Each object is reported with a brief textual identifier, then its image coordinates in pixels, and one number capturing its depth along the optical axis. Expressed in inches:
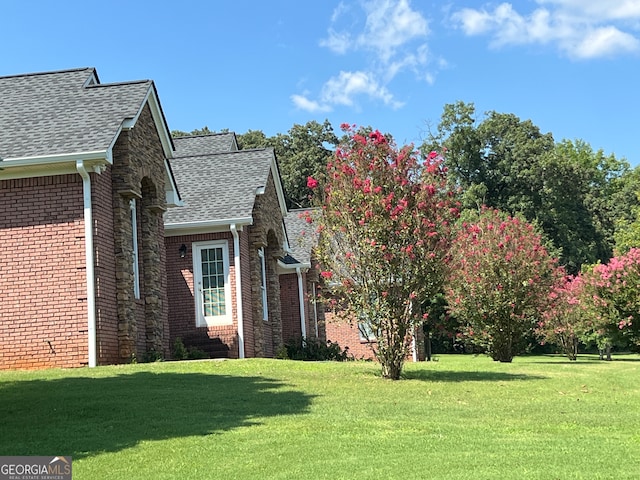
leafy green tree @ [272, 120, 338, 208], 2160.4
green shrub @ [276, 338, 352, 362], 929.5
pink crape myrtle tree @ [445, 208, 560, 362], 805.9
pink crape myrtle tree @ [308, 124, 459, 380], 509.0
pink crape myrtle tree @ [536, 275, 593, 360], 1062.3
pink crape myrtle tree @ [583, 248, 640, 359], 976.3
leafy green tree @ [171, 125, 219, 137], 2189.1
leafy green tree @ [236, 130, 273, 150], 2234.3
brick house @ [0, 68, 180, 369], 542.0
